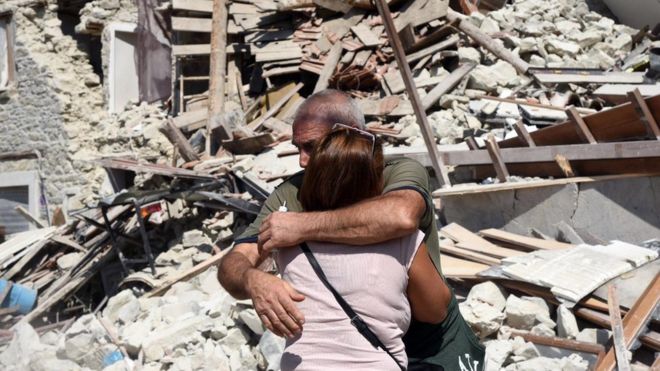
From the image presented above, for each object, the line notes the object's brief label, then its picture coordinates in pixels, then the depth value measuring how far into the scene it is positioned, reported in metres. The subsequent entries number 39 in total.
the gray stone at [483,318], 4.19
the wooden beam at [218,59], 10.96
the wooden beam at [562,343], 3.83
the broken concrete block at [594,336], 3.96
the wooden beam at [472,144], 6.70
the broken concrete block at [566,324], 4.07
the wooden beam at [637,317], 3.65
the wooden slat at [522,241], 5.29
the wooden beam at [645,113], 5.03
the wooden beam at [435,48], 9.79
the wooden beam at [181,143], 9.55
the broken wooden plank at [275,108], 10.06
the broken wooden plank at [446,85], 8.85
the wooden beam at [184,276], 7.19
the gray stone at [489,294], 4.43
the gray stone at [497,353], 3.85
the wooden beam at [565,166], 5.66
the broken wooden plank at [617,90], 6.79
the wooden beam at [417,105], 5.66
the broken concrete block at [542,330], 4.14
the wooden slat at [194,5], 11.61
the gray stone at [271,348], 4.39
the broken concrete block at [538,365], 3.68
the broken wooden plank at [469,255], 5.11
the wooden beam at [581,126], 5.50
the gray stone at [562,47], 9.50
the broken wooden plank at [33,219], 12.13
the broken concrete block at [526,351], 3.92
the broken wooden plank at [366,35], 10.17
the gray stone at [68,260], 9.21
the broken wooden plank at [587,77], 7.86
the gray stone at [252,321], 4.82
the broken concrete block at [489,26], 10.09
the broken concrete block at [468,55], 9.52
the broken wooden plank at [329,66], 10.07
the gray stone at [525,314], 4.24
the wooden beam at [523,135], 6.12
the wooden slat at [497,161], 6.14
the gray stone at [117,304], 6.60
